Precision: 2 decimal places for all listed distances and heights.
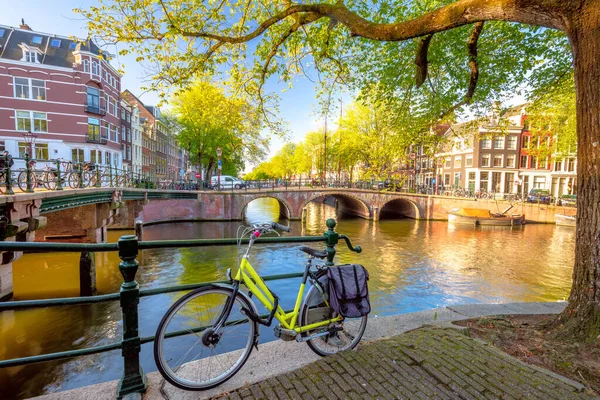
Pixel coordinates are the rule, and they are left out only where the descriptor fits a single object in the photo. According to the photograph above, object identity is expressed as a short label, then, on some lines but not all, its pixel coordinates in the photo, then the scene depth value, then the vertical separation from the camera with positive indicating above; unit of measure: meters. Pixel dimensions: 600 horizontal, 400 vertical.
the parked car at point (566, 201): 31.06 -1.37
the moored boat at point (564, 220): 27.58 -2.90
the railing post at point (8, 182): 7.71 -0.07
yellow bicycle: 2.17 -1.10
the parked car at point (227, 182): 27.52 +0.03
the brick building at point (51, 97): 24.34 +6.86
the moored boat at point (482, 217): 27.84 -2.83
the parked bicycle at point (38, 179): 9.81 +0.01
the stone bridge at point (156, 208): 8.15 -1.64
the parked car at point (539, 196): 32.09 -1.00
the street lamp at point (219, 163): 24.45 +1.52
